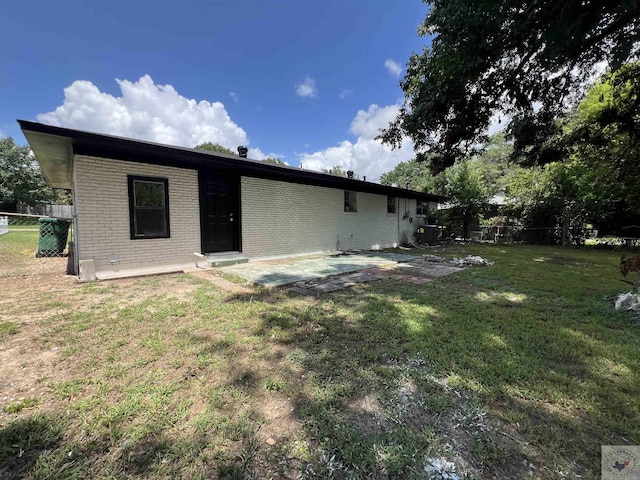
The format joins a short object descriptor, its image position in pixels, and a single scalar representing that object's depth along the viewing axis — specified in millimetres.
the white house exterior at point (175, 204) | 5117
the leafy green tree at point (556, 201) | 12594
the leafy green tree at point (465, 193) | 15336
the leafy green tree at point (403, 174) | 47406
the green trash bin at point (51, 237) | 7944
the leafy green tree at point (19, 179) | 31370
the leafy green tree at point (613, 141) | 6507
